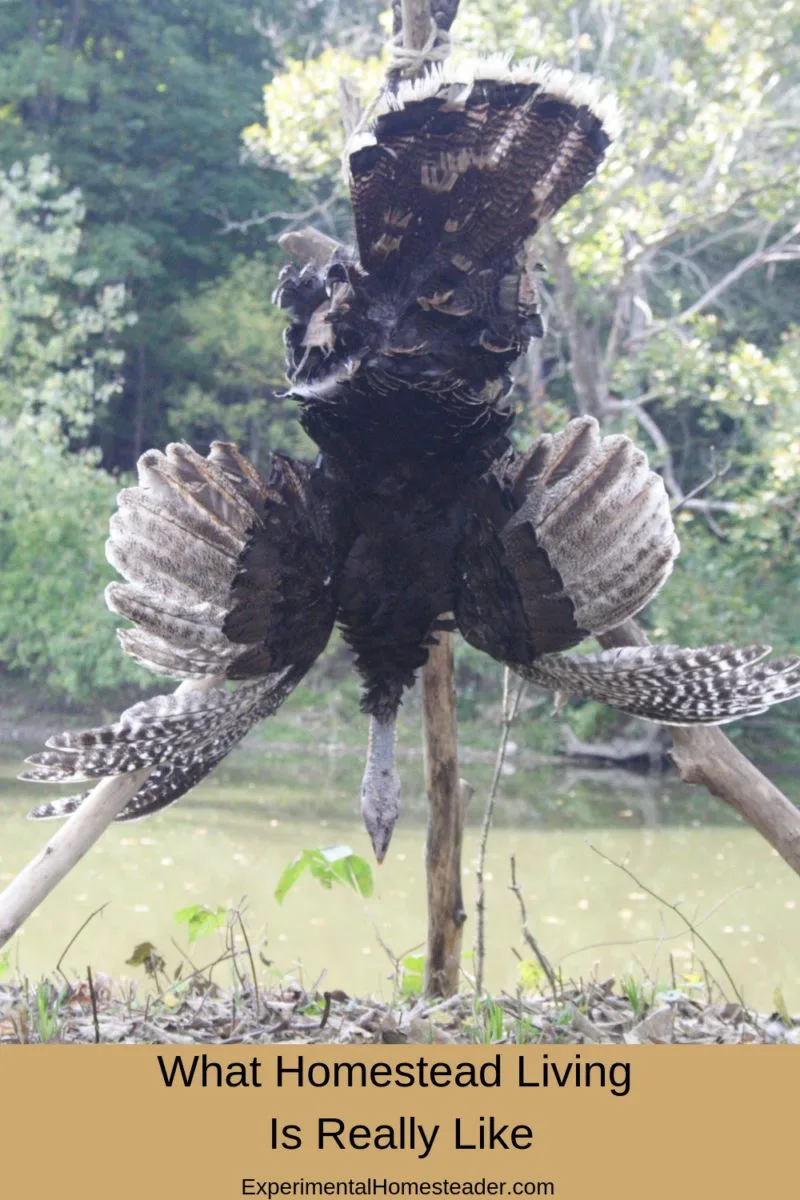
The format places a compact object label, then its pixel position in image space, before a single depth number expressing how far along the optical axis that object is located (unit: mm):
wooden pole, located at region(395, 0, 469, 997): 3184
